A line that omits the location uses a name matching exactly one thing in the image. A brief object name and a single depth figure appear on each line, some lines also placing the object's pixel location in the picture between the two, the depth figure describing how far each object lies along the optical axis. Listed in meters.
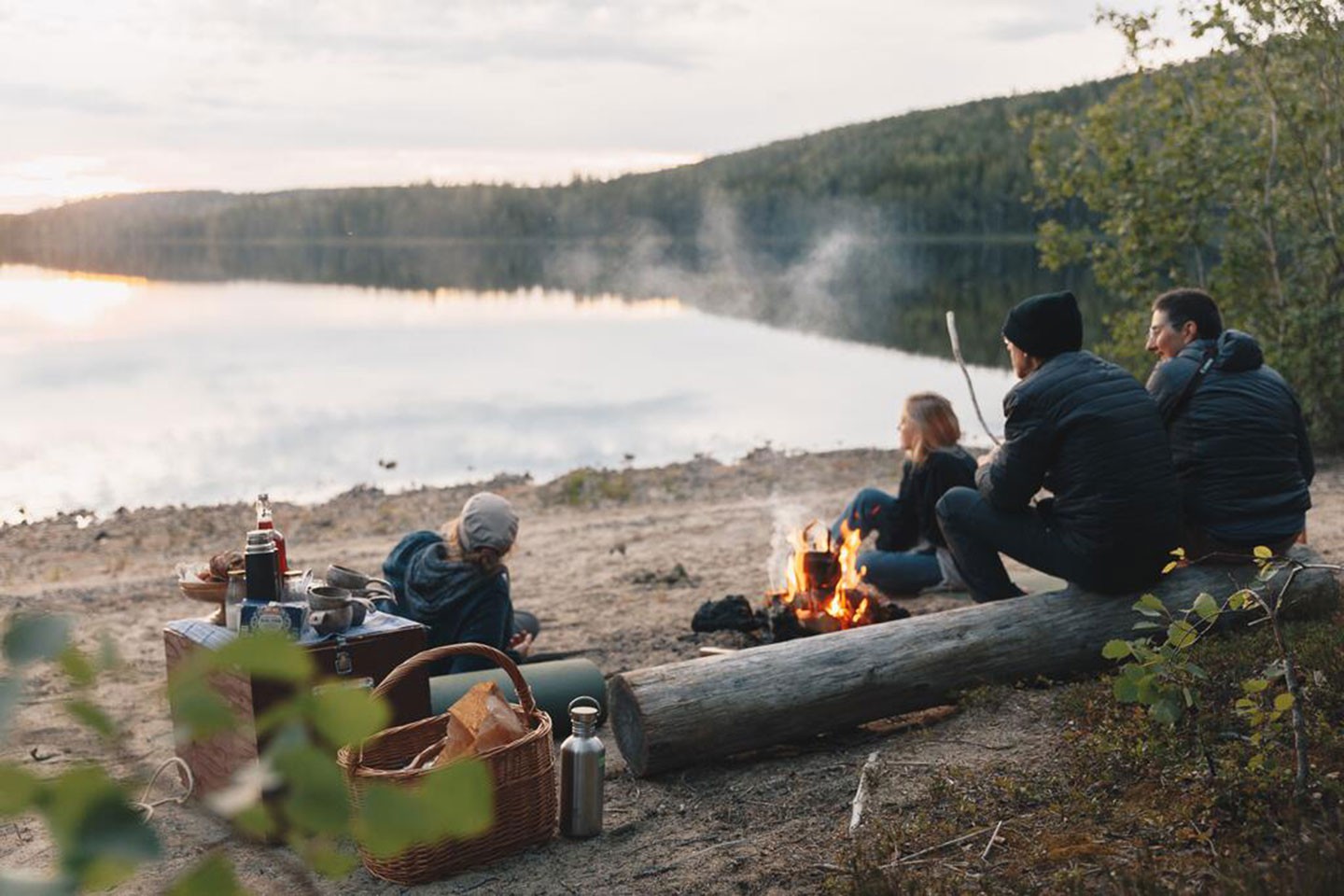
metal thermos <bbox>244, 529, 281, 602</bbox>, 4.77
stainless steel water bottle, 4.62
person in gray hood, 5.80
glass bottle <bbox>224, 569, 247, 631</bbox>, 4.82
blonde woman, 7.91
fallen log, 5.07
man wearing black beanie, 5.72
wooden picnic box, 4.84
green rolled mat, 5.64
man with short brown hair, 6.18
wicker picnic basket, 4.33
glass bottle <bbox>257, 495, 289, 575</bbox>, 4.96
